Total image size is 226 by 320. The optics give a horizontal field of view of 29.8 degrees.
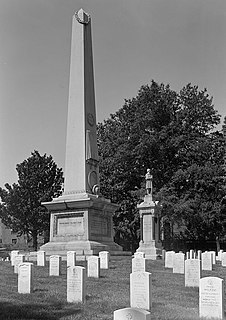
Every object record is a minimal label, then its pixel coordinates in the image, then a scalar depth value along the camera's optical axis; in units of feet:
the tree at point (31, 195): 137.90
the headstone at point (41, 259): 49.43
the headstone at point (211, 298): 23.99
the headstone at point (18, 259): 44.96
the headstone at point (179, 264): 47.62
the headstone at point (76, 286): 27.32
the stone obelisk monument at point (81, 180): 57.21
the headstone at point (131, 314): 15.58
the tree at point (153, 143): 116.98
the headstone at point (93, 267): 40.04
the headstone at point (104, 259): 47.06
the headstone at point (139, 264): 41.21
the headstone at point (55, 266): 40.40
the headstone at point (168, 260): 54.29
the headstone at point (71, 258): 44.80
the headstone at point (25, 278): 30.32
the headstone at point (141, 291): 25.76
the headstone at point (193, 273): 36.86
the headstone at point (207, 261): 56.95
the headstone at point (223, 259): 65.48
